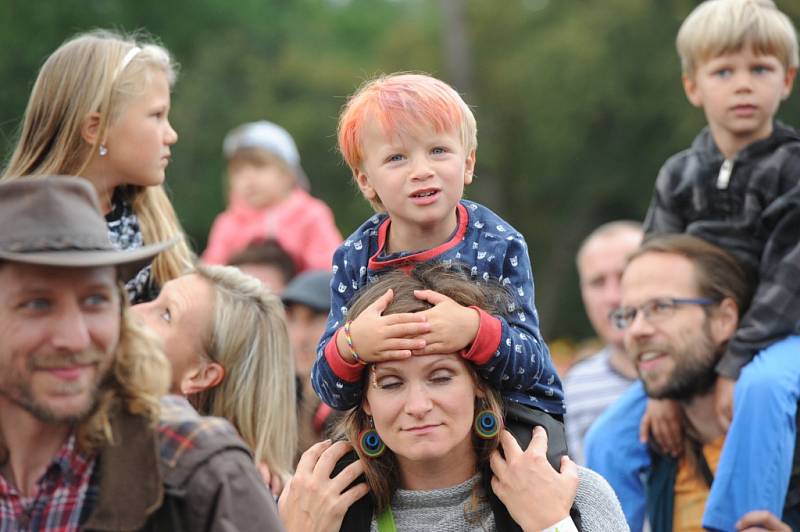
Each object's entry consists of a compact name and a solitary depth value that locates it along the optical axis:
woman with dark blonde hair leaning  9.73
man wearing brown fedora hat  6.34
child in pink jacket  19.73
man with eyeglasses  11.66
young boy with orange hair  8.32
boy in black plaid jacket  10.77
